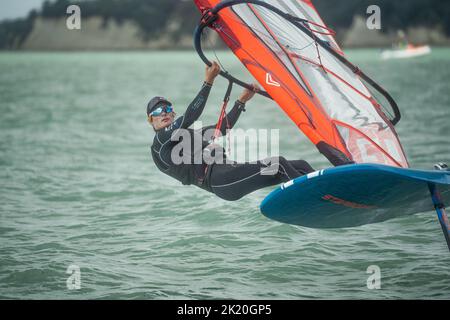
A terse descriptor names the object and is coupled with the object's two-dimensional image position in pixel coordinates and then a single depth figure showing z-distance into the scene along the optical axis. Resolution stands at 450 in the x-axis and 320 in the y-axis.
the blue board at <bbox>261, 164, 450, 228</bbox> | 11.38
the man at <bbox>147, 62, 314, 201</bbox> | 12.83
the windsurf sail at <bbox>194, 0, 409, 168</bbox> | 13.62
